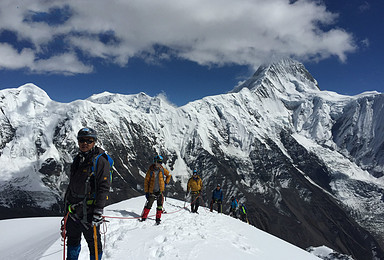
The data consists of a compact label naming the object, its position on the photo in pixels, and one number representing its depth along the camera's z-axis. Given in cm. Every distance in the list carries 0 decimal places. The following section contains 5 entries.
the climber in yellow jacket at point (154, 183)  1529
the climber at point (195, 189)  2194
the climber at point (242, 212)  3220
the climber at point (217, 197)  2661
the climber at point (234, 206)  3183
